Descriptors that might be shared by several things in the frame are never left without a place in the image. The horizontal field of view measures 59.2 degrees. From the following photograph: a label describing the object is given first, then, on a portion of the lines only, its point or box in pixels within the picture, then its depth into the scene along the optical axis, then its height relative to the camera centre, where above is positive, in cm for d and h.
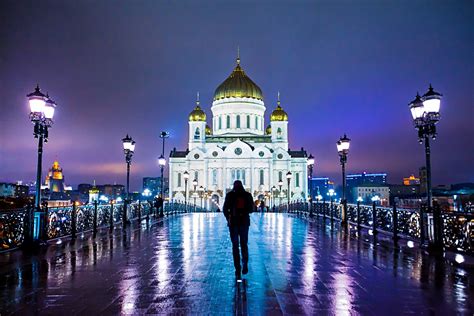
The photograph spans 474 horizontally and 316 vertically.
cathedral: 7769 +764
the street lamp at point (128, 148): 2244 +245
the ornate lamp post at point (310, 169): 3181 +209
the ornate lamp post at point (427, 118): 1205 +228
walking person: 738 -40
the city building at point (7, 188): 9579 +132
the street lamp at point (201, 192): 7562 +33
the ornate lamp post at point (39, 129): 1181 +200
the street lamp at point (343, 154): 2128 +207
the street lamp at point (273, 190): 7610 +70
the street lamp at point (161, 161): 3384 +266
